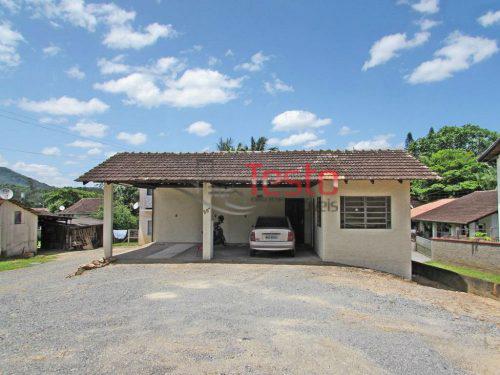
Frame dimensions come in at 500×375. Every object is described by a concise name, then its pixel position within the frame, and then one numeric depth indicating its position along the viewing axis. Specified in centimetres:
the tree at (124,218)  3203
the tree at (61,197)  5263
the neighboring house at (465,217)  2391
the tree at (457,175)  3702
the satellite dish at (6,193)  2101
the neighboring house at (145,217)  2047
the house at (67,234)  2495
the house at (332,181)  1144
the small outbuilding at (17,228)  2028
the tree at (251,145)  3368
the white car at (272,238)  1190
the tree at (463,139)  4688
